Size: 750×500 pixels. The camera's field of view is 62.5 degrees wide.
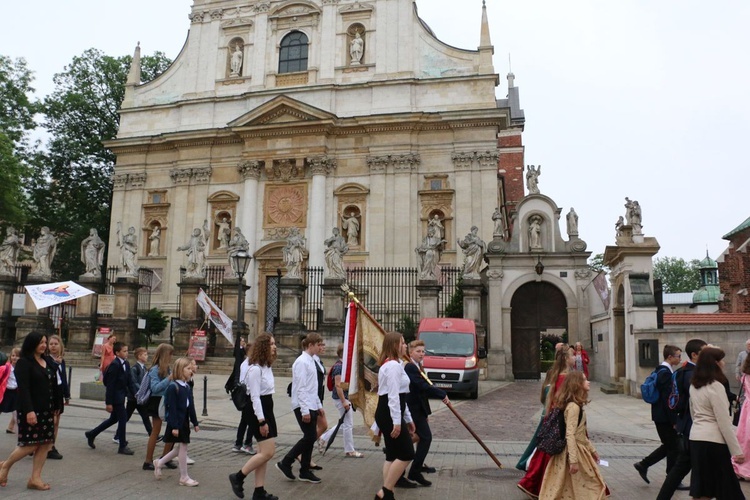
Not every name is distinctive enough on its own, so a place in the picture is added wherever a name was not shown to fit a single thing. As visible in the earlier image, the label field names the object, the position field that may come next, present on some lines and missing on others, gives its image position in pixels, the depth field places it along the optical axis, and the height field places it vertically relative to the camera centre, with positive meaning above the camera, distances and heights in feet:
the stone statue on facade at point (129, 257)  82.36 +9.04
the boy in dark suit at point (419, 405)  23.59 -2.93
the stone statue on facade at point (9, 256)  88.38 +9.50
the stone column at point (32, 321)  82.23 +0.31
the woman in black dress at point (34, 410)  21.45 -3.04
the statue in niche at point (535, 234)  75.41 +11.69
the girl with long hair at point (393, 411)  20.36 -2.84
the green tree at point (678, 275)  274.77 +25.74
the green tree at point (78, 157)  124.98 +34.43
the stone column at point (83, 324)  80.23 -0.03
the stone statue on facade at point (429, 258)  76.84 +8.80
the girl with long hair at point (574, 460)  18.69 -3.94
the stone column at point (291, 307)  73.56 +2.40
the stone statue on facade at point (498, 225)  76.38 +12.89
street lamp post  55.83 +5.92
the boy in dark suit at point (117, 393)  29.35 -3.24
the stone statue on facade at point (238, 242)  77.17 +10.75
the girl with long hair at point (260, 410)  20.72 -2.89
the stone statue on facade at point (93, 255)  85.25 +9.57
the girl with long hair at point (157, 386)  25.61 -2.58
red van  53.01 -2.18
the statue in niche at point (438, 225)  97.86 +16.58
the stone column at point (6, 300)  85.97 +3.21
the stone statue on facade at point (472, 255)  74.28 +8.92
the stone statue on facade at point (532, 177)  82.10 +20.39
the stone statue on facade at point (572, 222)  75.92 +13.36
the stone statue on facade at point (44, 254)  87.30 +9.82
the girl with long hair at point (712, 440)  17.48 -3.03
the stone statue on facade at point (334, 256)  77.61 +8.92
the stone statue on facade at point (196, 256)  81.08 +9.14
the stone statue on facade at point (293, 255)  77.92 +9.02
